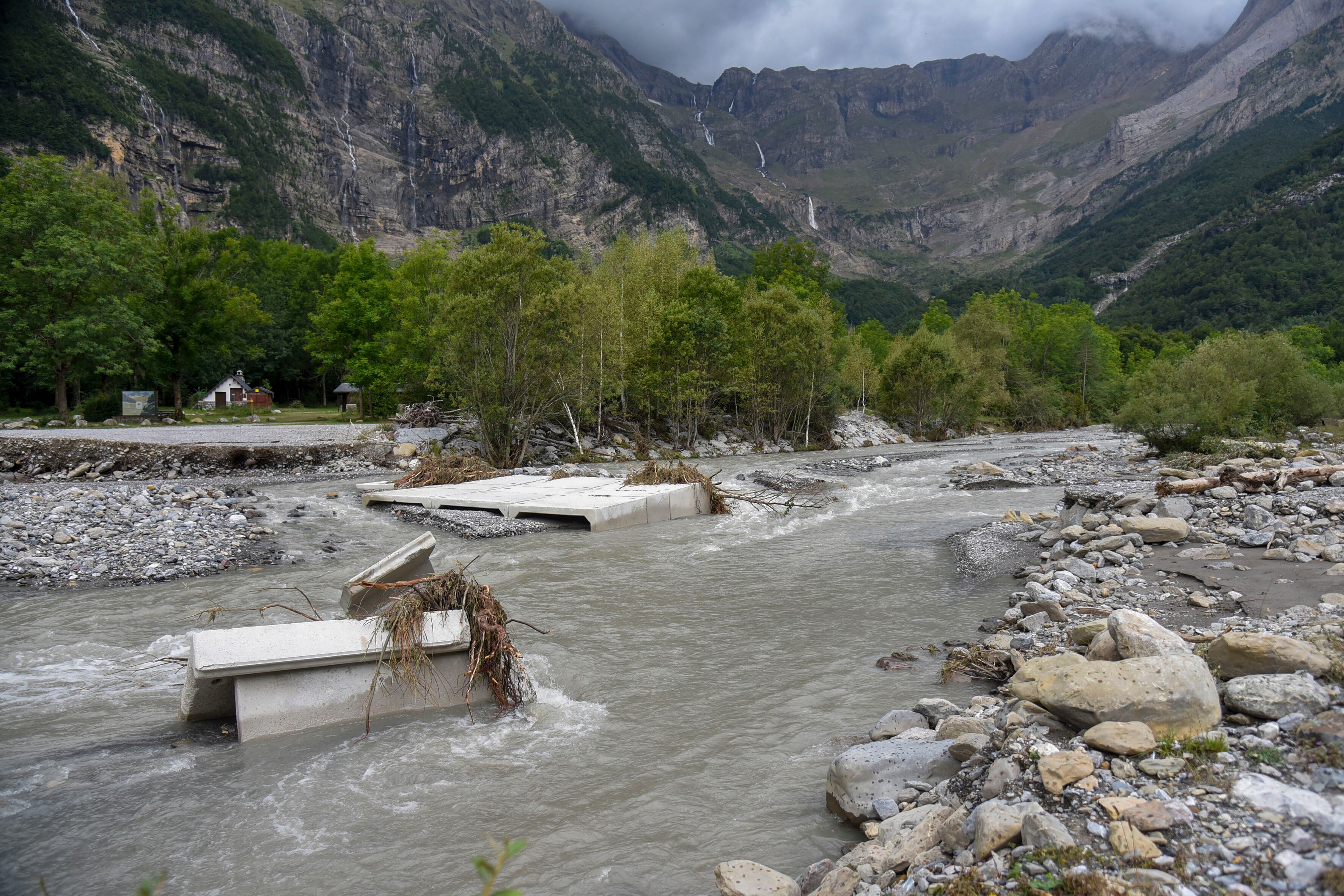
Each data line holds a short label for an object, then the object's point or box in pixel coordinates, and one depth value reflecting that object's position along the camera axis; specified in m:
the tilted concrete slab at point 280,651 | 5.61
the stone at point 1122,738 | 3.71
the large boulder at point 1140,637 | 4.58
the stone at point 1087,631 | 6.15
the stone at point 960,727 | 4.95
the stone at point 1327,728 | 3.44
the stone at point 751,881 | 3.76
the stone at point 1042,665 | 4.65
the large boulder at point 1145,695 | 3.88
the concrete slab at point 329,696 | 5.80
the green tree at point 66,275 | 33.22
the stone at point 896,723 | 5.62
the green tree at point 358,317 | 43.75
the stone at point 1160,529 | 10.88
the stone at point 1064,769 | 3.58
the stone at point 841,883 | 3.60
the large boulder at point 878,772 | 4.68
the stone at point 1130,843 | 3.01
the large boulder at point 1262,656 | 4.16
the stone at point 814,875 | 3.92
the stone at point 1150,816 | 3.14
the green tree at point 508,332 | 28.11
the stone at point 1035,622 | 7.75
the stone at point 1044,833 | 3.14
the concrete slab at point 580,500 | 16.61
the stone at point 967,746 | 4.54
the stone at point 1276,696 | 3.78
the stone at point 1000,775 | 3.86
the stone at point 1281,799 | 3.01
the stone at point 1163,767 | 3.54
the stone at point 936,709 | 5.71
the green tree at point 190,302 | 40.16
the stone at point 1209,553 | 9.76
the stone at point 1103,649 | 4.95
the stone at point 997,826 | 3.32
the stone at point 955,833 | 3.55
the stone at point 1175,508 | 12.09
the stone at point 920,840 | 3.69
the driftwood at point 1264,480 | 13.12
